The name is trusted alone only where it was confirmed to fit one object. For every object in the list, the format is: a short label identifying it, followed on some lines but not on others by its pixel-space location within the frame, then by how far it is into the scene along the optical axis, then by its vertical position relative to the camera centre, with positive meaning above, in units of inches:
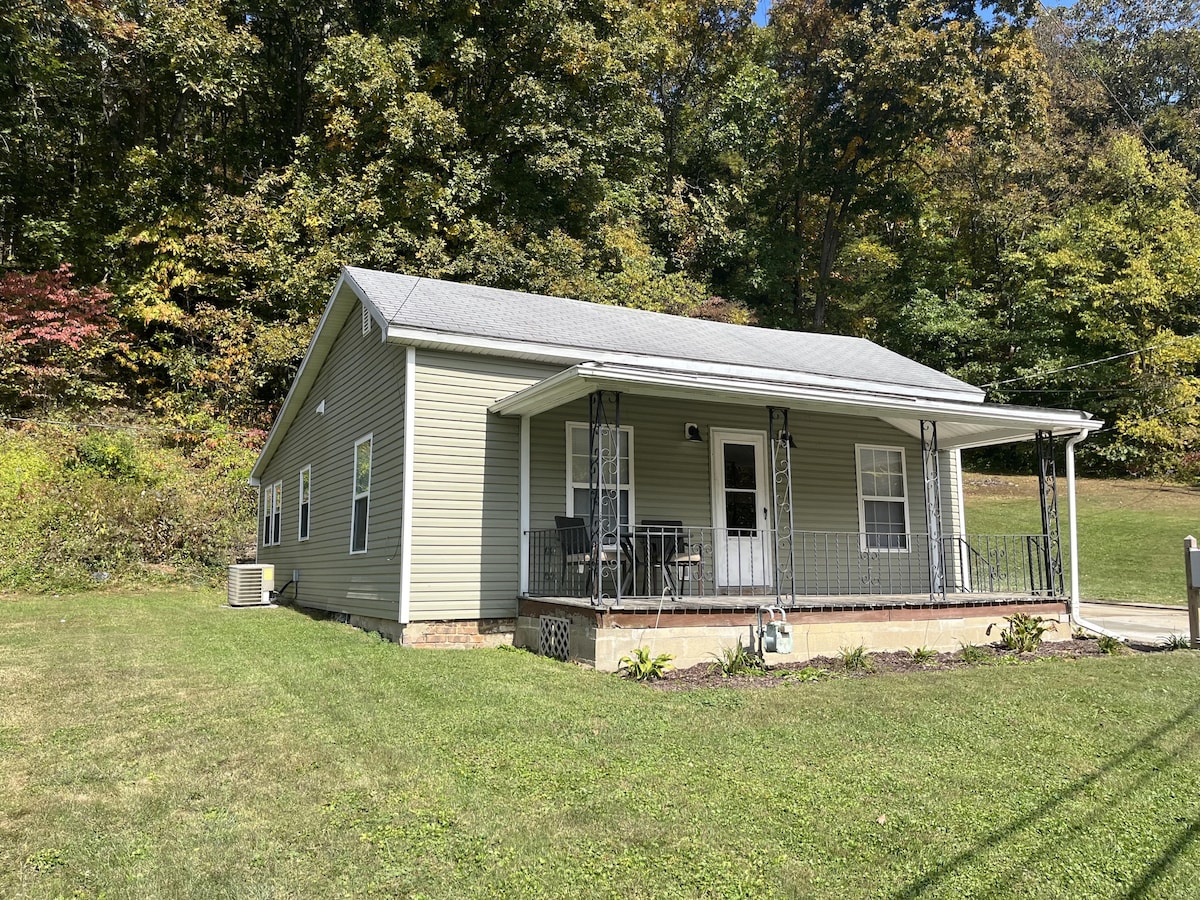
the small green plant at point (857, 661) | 308.0 -47.9
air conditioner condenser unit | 549.6 -31.6
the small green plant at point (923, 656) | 327.6 -49.0
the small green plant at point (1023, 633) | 354.6 -44.1
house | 331.0 +25.6
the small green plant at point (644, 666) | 285.3 -45.5
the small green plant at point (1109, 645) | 342.6 -47.2
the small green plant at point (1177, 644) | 343.6 -47.3
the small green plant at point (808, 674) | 289.0 -49.9
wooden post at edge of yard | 341.7 -30.0
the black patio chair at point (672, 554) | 360.2 -9.0
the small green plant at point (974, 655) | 327.3 -49.4
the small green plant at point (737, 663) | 297.3 -46.9
